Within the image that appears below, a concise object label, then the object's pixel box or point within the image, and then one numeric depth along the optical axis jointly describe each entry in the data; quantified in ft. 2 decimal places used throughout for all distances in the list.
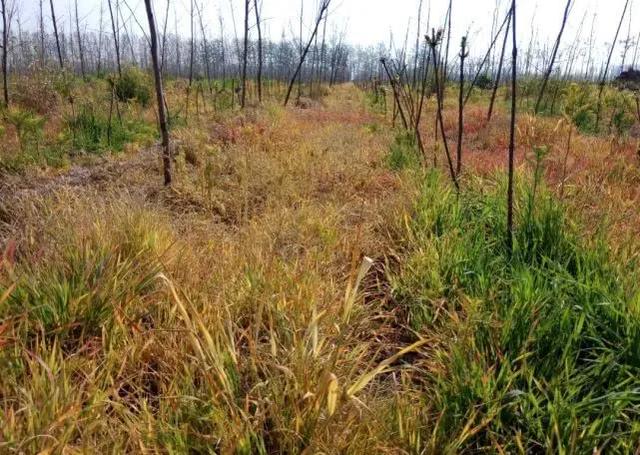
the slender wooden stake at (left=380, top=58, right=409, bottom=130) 14.33
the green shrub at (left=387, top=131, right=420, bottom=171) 15.12
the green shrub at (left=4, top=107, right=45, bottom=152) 16.90
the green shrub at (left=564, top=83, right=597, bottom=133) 27.05
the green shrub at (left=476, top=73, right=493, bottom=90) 63.41
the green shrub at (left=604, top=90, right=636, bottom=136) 22.03
